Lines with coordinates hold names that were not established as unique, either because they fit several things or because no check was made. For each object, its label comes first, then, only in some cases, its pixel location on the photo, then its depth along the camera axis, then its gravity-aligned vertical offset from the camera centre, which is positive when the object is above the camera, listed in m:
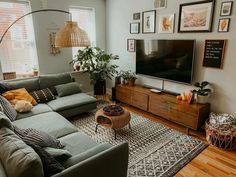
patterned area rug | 2.35 -1.50
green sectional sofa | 1.29 -0.97
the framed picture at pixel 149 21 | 3.86 +0.50
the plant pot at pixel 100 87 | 4.68 -1.03
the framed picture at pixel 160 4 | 3.60 +0.81
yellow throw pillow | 3.16 -0.84
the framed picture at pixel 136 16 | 4.16 +0.66
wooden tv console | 3.05 -1.11
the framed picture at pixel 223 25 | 2.84 +0.31
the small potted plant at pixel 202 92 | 3.10 -0.78
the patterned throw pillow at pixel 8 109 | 2.71 -0.91
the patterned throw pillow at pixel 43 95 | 3.51 -0.92
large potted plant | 4.47 -0.46
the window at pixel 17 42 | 3.72 +0.10
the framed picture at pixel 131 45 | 4.42 +0.02
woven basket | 2.68 -1.35
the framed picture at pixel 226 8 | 2.77 +0.54
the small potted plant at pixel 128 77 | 4.32 -0.74
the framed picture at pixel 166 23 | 3.54 +0.43
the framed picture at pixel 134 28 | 4.22 +0.41
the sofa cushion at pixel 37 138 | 1.62 -0.81
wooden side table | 2.88 -1.17
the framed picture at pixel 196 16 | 3.01 +0.49
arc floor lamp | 2.38 +0.13
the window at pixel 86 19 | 4.63 +0.69
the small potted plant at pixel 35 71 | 4.17 -0.54
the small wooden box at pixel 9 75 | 3.77 -0.58
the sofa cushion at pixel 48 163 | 1.32 -0.84
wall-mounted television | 3.29 -0.26
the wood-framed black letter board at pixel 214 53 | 2.93 -0.13
